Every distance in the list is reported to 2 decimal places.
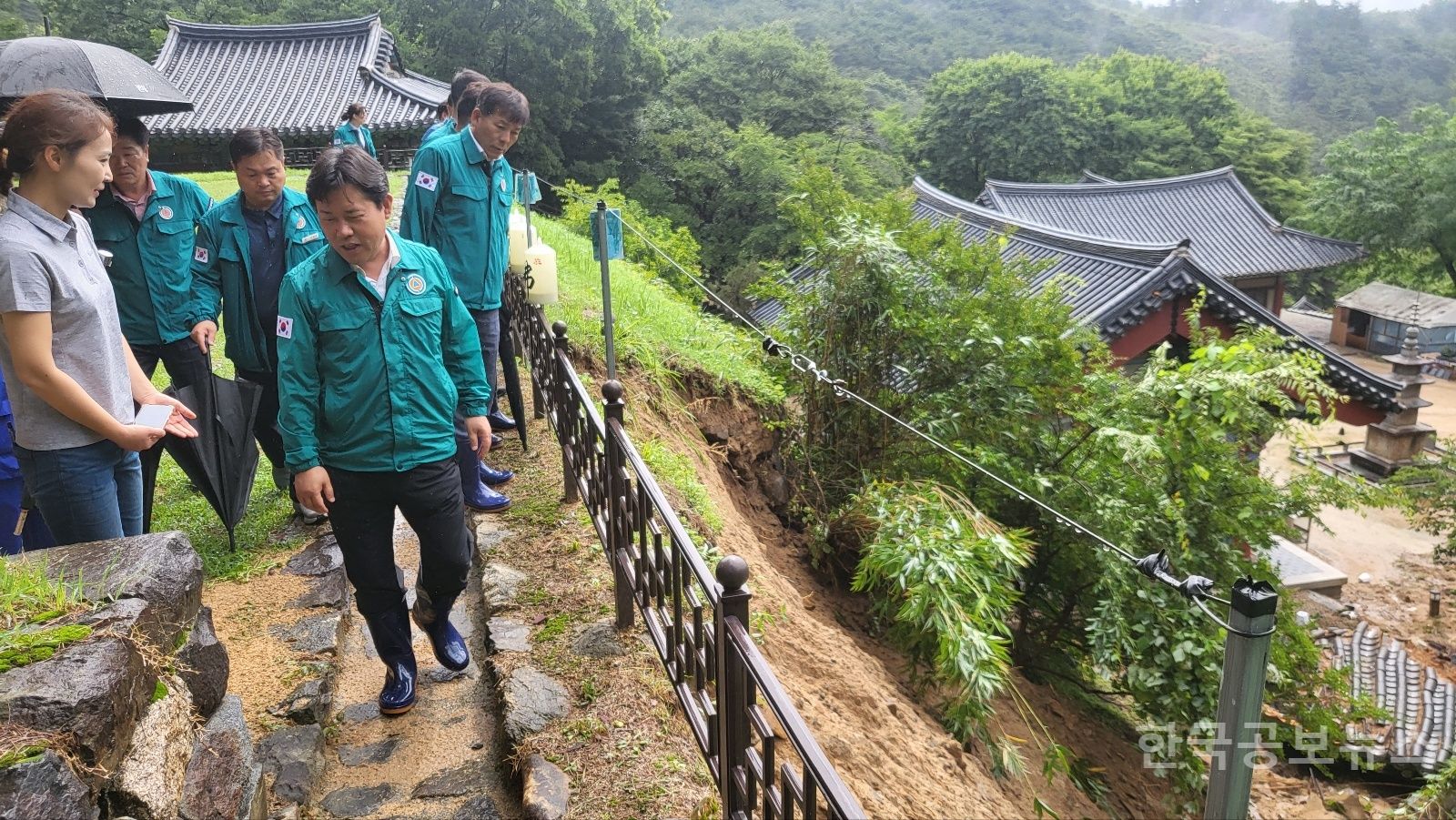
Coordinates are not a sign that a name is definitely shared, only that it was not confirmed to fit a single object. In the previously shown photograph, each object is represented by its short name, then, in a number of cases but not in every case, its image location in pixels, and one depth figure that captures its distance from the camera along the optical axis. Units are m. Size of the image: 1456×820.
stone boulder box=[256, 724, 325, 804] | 3.04
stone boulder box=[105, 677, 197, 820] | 1.96
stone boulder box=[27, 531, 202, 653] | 2.15
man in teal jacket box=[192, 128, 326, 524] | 4.17
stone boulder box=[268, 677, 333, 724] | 3.39
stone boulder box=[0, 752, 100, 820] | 1.62
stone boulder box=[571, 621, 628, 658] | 3.80
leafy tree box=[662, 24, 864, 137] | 29.09
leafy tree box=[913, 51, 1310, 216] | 33.62
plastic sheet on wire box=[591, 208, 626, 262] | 5.34
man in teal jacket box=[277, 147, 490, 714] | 2.96
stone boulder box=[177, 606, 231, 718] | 2.40
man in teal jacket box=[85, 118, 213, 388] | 3.91
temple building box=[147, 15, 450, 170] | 20.58
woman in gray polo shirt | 2.51
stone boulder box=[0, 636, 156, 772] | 1.77
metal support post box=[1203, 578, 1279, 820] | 2.06
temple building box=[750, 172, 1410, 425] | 14.13
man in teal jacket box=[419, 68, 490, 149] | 5.48
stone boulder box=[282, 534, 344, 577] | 4.50
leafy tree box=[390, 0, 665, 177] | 24.78
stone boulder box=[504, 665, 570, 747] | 3.32
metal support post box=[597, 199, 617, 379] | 5.20
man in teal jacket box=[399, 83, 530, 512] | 4.35
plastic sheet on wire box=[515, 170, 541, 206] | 6.65
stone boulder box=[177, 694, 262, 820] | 2.30
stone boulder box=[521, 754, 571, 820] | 2.91
